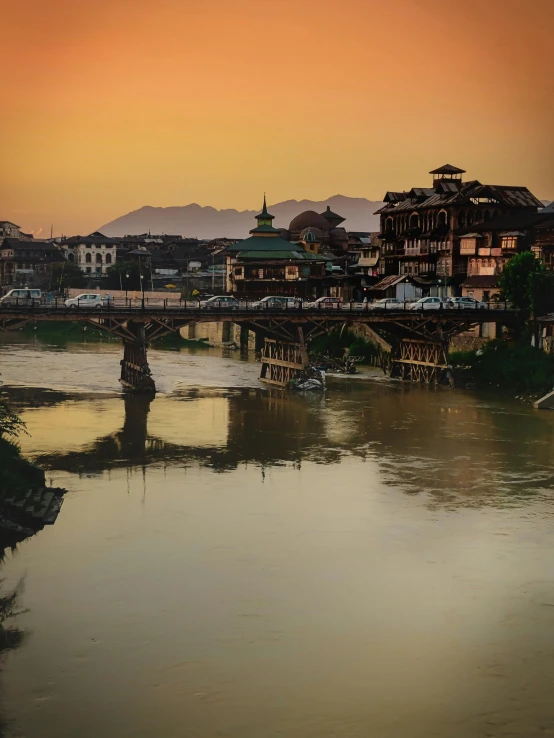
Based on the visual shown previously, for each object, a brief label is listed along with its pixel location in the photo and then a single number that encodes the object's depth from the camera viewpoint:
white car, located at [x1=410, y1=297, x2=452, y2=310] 70.31
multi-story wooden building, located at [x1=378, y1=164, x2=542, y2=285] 87.19
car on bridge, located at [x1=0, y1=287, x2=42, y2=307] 63.81
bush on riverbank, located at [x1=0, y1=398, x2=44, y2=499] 30.83
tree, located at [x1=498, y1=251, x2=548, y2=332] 68.19
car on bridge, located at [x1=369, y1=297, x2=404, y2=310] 70.00
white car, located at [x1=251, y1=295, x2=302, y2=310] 69.52
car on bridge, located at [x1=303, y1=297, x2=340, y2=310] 73.64
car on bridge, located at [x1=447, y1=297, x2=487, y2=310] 72.69
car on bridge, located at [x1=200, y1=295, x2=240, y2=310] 65.54
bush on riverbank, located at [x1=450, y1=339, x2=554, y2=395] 62.00
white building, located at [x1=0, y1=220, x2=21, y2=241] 196.88
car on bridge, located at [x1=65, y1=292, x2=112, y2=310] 66.45
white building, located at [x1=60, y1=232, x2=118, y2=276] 167.75
